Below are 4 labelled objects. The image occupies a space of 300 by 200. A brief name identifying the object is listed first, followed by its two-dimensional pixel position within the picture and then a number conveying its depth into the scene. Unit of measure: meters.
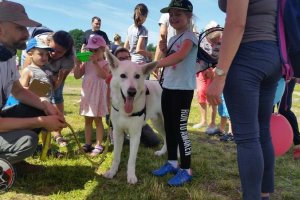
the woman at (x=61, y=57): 4.39
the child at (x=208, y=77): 3.43
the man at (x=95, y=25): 7.32
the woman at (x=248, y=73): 1.98
